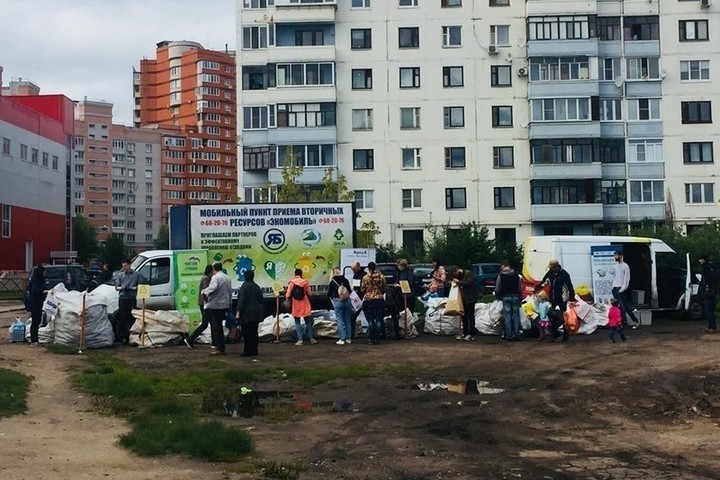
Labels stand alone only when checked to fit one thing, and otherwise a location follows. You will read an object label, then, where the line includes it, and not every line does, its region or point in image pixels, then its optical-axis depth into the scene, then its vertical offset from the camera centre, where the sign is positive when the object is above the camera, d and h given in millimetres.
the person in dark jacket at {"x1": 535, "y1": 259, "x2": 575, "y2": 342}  20188 -549
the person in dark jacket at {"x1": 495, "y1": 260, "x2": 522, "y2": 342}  20422 -740
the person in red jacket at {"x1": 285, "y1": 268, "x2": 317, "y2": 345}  19484 -669
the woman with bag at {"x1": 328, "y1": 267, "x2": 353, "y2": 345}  19855 -820
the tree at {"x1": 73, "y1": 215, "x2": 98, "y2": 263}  110625 +4770
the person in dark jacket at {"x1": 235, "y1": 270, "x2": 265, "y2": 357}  17266 -787
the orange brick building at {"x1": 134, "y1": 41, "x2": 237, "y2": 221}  138625 +24724
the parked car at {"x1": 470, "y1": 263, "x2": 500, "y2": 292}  40312 -323
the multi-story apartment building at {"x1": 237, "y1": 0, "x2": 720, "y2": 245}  56156 +10562
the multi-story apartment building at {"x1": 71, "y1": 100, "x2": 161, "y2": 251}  130875 +15189
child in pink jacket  19453 -1260
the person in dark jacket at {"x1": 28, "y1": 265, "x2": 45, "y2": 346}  19734 -635
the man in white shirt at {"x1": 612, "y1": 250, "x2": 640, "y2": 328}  21578 -385
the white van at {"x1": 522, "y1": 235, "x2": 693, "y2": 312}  24641 +6
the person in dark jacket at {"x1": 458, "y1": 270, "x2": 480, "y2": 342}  20625 -722
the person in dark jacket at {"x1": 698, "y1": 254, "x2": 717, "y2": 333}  21109 -620
